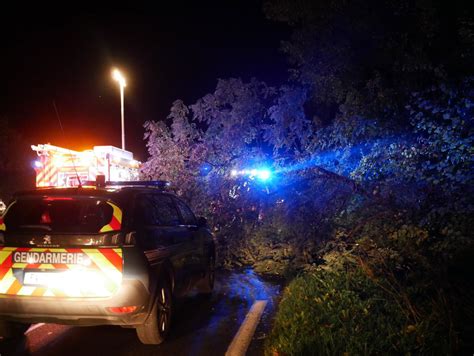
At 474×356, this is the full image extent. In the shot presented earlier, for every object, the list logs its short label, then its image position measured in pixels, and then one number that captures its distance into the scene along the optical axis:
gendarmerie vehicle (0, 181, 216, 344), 4.43
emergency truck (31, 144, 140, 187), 11.24
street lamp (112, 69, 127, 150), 16.20
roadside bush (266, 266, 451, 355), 4.20
